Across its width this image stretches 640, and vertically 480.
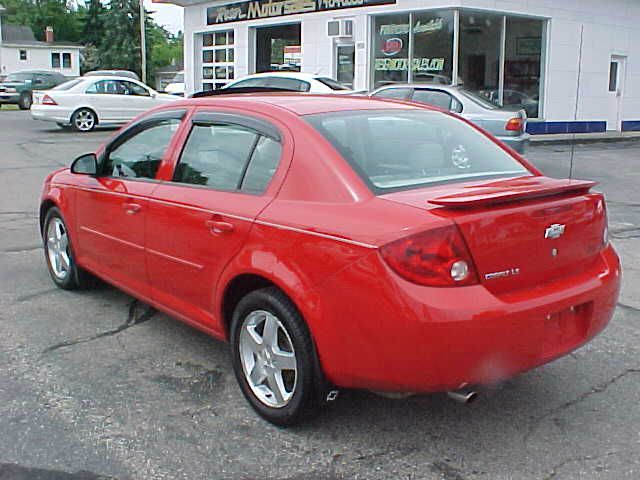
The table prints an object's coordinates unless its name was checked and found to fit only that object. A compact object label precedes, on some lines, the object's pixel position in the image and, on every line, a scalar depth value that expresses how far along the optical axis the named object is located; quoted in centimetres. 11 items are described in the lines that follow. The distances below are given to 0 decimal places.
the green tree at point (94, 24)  7362
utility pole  3527
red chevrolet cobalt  325
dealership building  1950
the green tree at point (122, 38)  6506
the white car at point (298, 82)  1568
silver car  1257
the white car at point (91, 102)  2066
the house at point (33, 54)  6712
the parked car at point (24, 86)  3447
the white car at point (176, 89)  2820
